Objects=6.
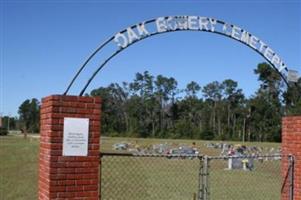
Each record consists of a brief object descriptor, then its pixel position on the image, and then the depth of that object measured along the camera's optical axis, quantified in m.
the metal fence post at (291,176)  9.26
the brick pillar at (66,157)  6.64
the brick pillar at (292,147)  9.27
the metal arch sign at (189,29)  7.90
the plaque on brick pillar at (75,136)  6.72
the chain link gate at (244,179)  9.28
